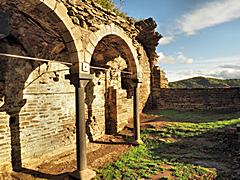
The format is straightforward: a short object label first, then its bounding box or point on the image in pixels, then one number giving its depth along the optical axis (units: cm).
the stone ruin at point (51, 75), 554
